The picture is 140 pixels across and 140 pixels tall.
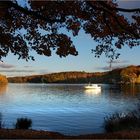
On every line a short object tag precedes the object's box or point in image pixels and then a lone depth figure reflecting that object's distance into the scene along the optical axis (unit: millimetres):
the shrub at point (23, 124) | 11065
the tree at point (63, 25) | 6632
